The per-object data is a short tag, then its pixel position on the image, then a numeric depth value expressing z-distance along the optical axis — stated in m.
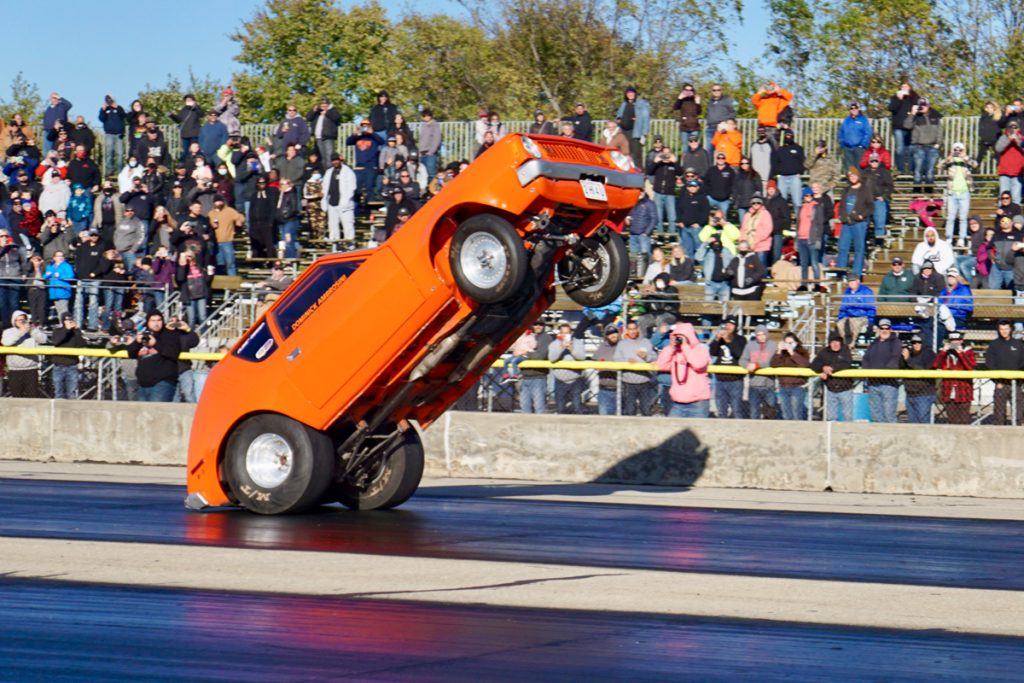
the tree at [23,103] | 81.68
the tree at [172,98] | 66.75
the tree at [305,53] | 72.88
